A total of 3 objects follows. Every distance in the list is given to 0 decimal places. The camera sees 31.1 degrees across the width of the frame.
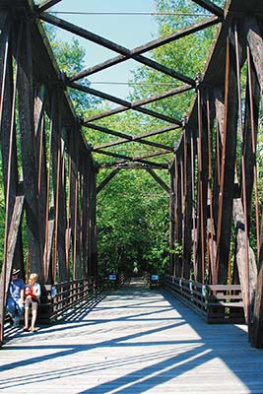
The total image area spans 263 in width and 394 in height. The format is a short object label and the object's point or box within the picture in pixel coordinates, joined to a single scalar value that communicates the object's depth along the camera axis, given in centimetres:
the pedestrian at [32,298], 753
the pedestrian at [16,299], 759
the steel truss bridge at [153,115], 686
